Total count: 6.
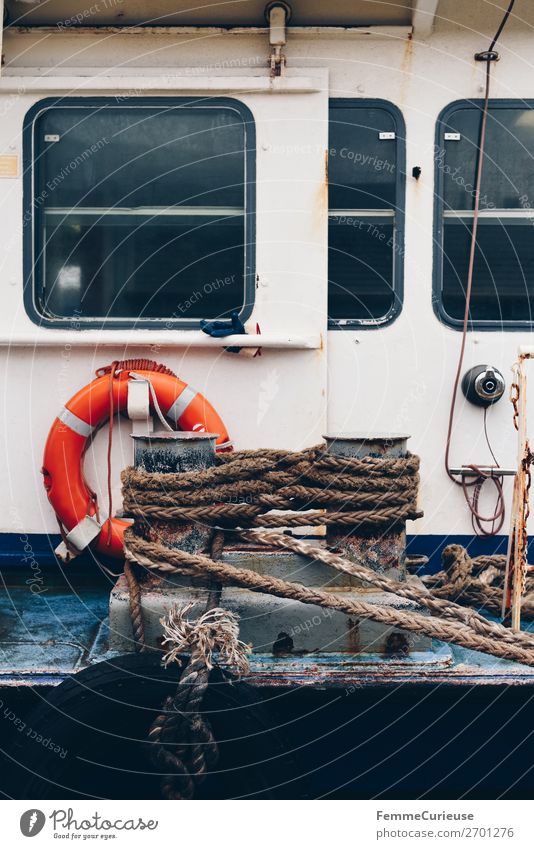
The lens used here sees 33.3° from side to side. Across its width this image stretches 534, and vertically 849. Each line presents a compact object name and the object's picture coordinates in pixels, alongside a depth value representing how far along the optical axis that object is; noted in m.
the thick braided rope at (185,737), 2.51
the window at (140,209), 3.71
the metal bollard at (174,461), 2.87
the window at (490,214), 3.71
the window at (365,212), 3.71
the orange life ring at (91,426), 3.60
